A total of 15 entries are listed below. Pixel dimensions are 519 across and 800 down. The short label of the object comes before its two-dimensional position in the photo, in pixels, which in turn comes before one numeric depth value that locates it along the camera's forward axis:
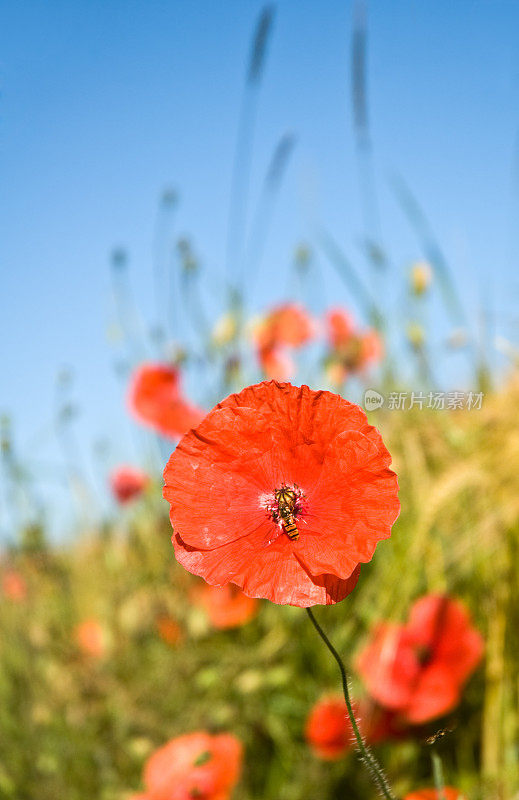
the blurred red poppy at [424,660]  0.94
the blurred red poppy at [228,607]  1.31
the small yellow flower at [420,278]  1.45
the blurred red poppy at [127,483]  1.82
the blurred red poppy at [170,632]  1.43
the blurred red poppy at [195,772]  0.85
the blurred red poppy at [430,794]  0.47
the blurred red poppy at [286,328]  1.70
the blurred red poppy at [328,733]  0.97
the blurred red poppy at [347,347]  1.64
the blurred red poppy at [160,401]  1.48
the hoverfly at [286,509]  0.35
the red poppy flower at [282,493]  0.34
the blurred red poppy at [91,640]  1.44
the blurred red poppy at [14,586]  1.66
